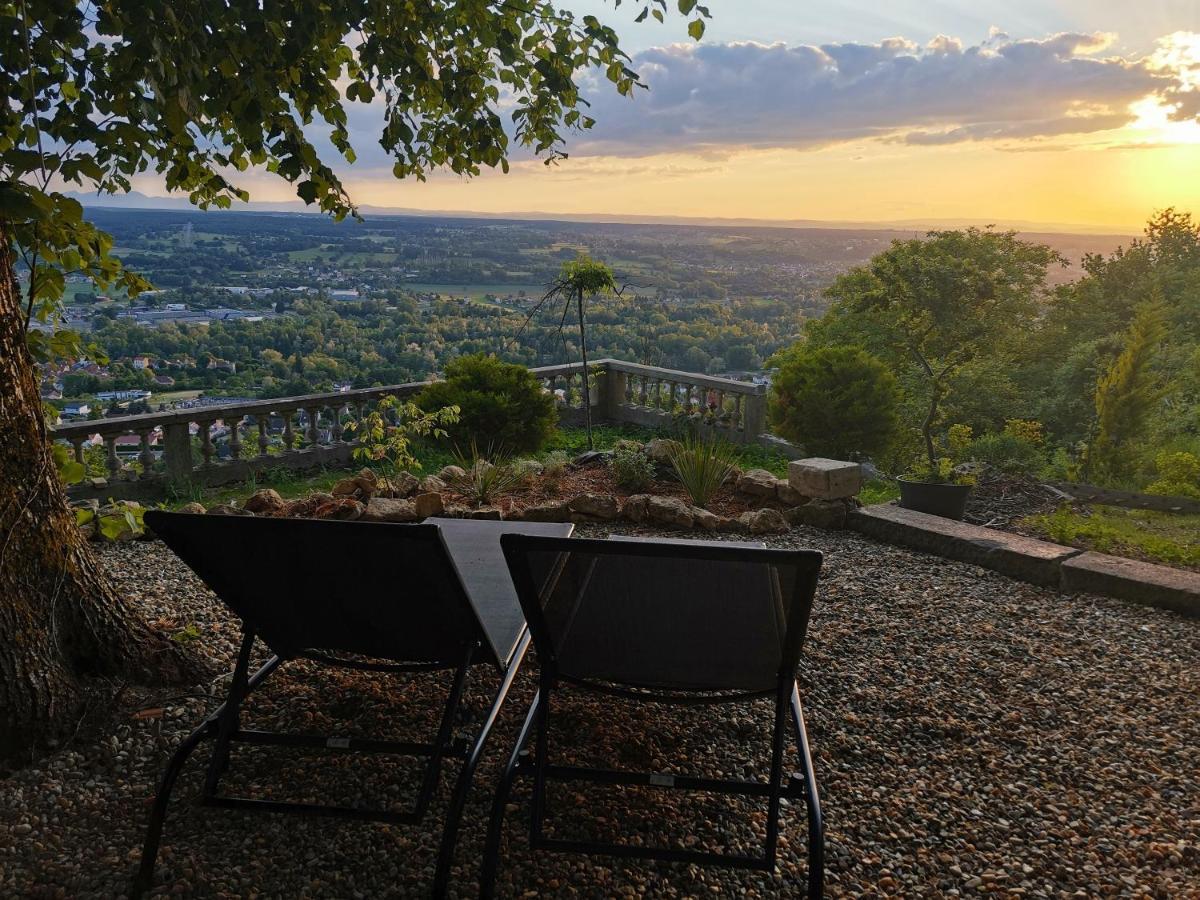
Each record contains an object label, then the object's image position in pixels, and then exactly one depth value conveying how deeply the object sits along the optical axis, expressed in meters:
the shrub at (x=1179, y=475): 6.23
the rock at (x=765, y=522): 4.79
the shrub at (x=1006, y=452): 7.50
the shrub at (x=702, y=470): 5.32
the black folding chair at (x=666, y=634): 1.66
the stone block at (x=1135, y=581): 3.55
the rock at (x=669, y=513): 4.82
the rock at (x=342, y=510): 4.64
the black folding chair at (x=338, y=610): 1.77
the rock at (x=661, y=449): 5.90
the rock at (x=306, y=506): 4.79
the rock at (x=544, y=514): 4.84
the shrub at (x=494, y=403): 7.23
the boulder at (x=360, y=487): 5.23
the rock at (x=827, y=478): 4.95
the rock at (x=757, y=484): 5.39
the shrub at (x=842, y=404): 7.63
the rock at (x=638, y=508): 4.88
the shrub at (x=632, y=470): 5.75
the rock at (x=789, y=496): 5.18
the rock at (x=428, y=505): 4.69
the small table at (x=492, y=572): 2.34
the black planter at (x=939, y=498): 5.03
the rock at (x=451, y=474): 5.73
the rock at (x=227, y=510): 4.54
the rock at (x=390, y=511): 4.62
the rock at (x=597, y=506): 4.90
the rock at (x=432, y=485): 5.41
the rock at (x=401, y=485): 5.25
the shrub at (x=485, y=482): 5.25
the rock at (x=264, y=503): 4.77
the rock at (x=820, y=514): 4.86
